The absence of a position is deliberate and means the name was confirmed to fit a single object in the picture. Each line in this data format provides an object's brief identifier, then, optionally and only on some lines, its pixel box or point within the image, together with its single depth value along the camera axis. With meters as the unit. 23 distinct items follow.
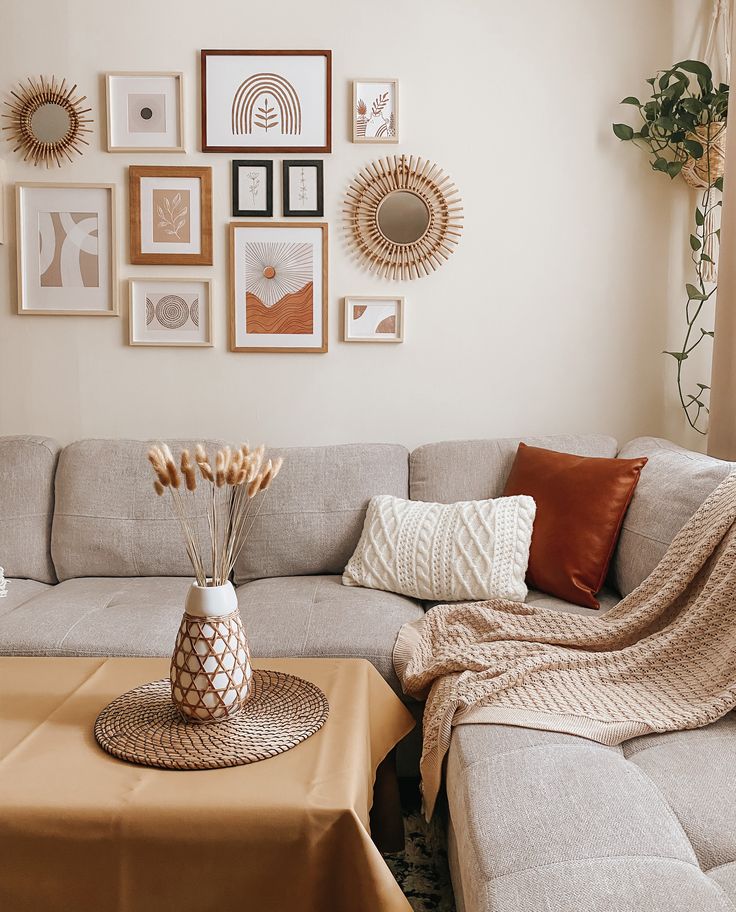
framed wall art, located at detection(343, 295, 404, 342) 2.90
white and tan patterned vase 1.32
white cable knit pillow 2.30
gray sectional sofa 1.11
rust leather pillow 2.29
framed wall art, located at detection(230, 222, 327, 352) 2.88
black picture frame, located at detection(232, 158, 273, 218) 2.86
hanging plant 2.69
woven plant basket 2.74
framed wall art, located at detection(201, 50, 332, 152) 2.82
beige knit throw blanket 1.56
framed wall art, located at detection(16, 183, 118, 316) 2.89
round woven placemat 1.25
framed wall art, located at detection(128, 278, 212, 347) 2.91
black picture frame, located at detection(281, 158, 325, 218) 2.86
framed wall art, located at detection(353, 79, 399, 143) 2.83
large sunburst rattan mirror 2.86
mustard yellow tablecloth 1.10
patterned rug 1.65
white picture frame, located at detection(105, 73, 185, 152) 2.84
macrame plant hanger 2.74
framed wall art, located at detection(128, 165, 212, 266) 2.87
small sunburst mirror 2.86
